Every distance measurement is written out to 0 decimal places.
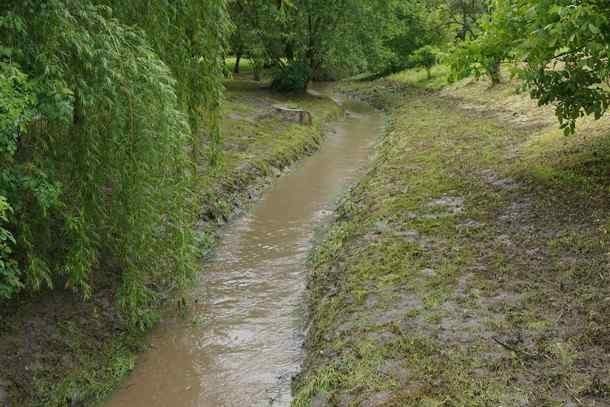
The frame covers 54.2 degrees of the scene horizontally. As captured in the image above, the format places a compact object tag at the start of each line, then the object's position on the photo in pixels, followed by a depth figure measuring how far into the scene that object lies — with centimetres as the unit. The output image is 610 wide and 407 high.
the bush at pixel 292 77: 2781
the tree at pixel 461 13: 3186
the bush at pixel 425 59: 3256
